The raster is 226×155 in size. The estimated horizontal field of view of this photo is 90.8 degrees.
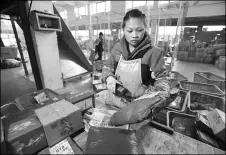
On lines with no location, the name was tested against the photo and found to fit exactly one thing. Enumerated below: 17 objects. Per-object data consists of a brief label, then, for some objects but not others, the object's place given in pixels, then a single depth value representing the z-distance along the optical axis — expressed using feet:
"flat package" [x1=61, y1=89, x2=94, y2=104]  4.12
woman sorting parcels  2.89
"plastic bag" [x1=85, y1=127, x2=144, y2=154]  2.14
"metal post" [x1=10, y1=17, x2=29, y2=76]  10.63
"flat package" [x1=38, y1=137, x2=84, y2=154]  2.62
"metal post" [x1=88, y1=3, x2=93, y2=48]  15.09
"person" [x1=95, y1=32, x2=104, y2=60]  16.05
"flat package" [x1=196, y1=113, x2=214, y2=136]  3.65
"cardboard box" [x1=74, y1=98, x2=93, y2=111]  4.26
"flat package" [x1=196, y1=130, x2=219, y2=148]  3.36
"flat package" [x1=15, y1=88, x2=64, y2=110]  3.80
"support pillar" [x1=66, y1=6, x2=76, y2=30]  32.70
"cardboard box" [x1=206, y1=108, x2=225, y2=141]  3.37
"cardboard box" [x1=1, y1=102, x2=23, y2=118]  3.65
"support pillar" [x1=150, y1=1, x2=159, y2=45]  25.27
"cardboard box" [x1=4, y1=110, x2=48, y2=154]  2.45
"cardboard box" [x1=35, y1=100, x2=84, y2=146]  2.80
